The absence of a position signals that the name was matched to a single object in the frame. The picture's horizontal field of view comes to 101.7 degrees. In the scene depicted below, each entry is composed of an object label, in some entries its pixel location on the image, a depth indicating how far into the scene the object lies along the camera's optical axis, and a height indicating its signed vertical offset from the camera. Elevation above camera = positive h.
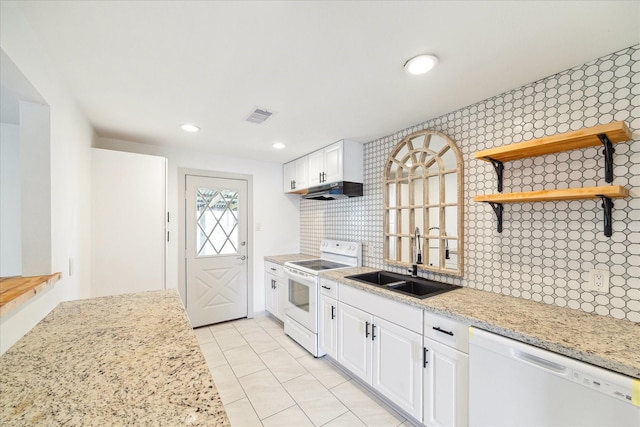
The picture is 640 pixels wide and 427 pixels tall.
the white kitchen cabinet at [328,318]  2.41 -1.00
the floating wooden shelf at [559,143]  1.25 +0.38
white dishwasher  0.97 -0.75
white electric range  2.64 -0.79
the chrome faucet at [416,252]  2.25 -0.33
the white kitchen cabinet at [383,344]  1.72 -0.99
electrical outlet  1.38 -0.36
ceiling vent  2.11 +0.83
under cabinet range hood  2.80 +0.27
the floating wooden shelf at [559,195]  1.24 +0.10
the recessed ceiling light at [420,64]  1.40 +0.83
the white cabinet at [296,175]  3.46 +0.55
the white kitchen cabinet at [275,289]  3.35 -1.01
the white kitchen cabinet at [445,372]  1.46 -0.94
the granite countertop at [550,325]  1.03 -0.55
